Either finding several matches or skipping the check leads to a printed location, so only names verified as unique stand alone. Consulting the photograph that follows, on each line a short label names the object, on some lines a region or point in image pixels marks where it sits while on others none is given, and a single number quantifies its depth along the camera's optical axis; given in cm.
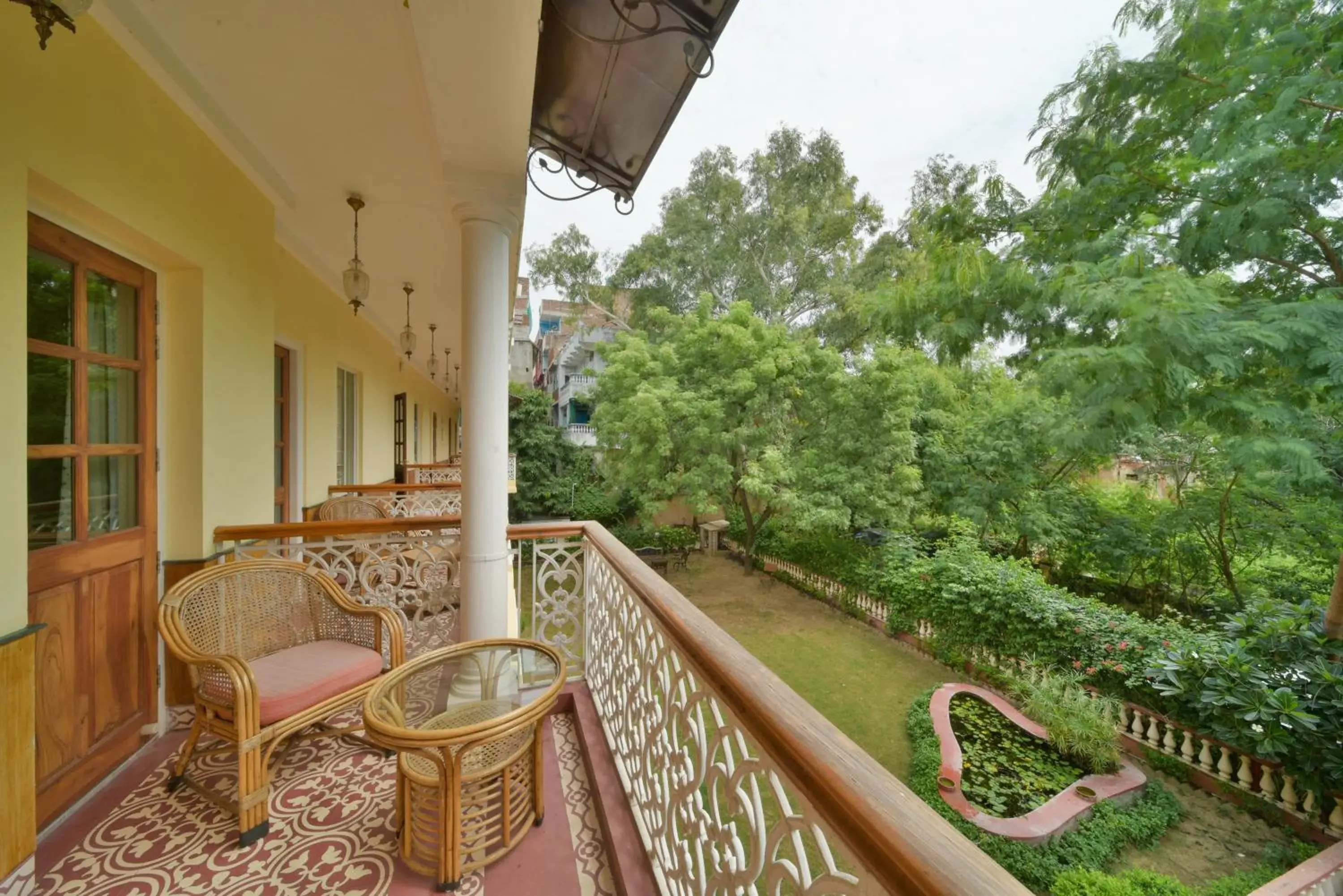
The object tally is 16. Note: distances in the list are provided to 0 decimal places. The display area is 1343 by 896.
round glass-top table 135
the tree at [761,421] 858
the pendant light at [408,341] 458
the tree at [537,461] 1276
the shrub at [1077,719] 440
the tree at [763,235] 1364
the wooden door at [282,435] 405
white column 220
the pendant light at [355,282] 303
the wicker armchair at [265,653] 160
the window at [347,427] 545
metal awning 145
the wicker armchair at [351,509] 425
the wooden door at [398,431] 746
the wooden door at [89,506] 162
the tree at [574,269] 1491
